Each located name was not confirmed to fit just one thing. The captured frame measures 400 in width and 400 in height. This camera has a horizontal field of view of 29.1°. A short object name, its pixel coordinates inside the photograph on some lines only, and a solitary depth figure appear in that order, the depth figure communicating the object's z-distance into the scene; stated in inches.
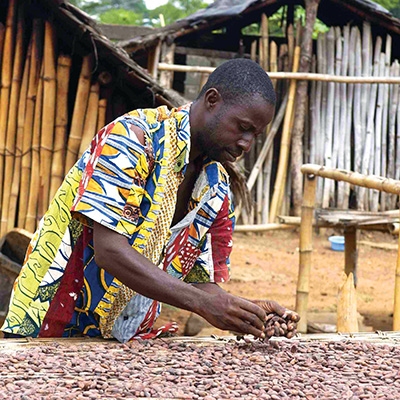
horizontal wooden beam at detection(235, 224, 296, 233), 286.2
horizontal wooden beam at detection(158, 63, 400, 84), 337.7
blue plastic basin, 379.6
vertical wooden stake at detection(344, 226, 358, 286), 262.1
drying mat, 95.9
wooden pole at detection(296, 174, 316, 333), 201.5
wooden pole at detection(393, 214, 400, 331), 155.0
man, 90.1
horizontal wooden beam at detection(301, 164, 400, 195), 165.5
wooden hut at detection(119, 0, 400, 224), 354.6
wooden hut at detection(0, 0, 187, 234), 200.2
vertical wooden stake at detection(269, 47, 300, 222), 356.5
